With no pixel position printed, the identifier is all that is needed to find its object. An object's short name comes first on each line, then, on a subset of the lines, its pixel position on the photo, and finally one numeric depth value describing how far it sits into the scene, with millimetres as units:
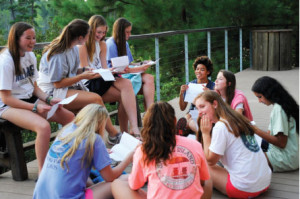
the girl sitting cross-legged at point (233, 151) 2336
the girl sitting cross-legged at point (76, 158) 2035
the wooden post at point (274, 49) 7797
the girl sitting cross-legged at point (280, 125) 2705
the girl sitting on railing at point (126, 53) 3719
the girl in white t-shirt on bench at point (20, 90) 2662
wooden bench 2746
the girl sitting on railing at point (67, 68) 3004
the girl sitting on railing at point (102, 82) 3486
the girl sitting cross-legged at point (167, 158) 1896
